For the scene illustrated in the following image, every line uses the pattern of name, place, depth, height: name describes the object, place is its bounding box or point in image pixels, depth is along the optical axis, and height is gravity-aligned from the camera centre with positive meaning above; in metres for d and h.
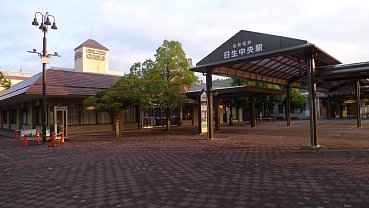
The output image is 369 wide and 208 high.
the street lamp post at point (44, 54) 14.60 +3.31
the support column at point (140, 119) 25.53 -0.43
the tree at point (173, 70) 19.57 +3.19
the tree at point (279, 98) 34.72 +1.84
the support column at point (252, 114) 25.42 -0.20
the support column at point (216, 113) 21.45 -0.03
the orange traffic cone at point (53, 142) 13.82 -1.29
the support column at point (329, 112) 46.57 -0.29
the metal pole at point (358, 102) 21.52 +0.60
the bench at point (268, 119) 37.67 -1.06
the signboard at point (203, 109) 18.18 +0.26
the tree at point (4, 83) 22.89 +2.84
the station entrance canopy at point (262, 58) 11.51 +2.66
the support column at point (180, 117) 29.75 -0.39
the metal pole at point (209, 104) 15.45 +0.49
